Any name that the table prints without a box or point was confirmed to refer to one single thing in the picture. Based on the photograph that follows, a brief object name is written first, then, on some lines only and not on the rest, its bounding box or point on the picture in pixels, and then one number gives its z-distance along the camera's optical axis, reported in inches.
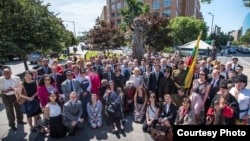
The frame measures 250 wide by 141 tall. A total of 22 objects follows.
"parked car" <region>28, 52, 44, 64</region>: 654.8
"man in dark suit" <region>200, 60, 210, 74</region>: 229.9
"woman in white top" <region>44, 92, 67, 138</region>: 162.9
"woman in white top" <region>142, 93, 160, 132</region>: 172.5
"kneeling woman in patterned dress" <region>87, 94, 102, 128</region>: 183.8
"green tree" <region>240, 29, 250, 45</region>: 2390.4
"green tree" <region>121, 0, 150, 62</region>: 369.6
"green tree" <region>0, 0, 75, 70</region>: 261.6
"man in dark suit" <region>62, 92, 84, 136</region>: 169.3
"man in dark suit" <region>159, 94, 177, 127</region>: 162.8
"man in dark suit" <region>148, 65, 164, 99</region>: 212.0
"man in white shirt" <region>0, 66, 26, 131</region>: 171.5
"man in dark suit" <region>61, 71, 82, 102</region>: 186.0
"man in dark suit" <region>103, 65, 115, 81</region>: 224.9
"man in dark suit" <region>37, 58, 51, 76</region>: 224.2
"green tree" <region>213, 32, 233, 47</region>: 1766.9
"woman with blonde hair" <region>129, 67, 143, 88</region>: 217.3
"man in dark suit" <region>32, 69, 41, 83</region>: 197.0
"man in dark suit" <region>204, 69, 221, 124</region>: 175.3
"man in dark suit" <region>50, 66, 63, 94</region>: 204.0
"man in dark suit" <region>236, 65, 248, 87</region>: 201.5
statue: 363.1
